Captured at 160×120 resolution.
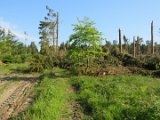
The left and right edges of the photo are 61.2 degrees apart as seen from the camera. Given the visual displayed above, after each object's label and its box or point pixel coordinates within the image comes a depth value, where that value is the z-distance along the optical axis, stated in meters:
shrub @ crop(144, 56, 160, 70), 11.08
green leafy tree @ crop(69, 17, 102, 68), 10.50
